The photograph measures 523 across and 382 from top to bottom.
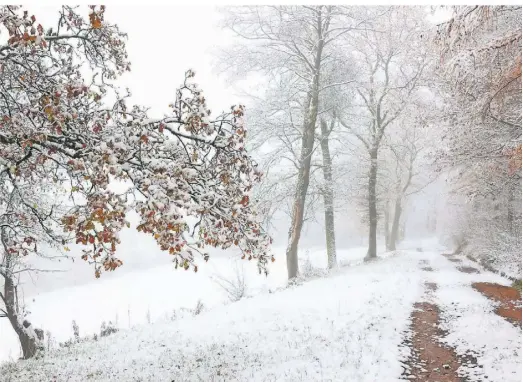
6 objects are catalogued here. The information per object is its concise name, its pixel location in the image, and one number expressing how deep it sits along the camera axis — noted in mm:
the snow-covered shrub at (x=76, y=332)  13462
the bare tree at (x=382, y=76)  20172
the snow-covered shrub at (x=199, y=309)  13861
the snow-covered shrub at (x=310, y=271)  18016
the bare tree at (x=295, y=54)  15032
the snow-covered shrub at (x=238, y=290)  16469
